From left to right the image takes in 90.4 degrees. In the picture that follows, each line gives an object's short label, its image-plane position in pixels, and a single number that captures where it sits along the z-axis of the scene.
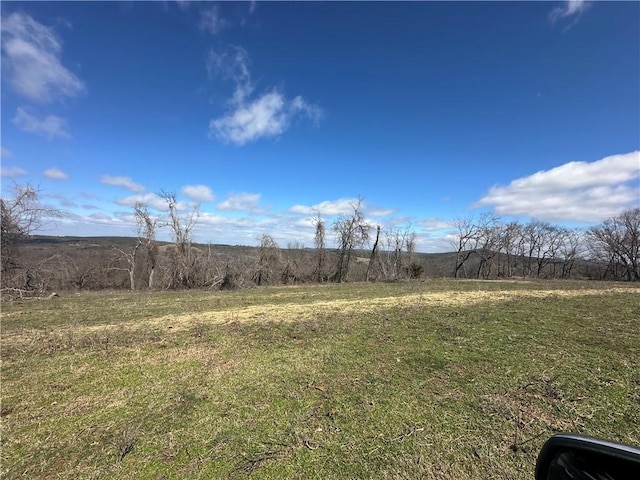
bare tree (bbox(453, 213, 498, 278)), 39.25
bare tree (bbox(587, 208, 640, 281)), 36.34
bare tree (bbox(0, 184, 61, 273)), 15.25
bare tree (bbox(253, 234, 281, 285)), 27.34
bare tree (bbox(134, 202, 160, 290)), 26.39
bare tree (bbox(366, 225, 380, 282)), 33.19
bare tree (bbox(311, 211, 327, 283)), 30.86
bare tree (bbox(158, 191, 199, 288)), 25.41
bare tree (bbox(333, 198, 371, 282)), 31.57
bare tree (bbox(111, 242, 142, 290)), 27.19
